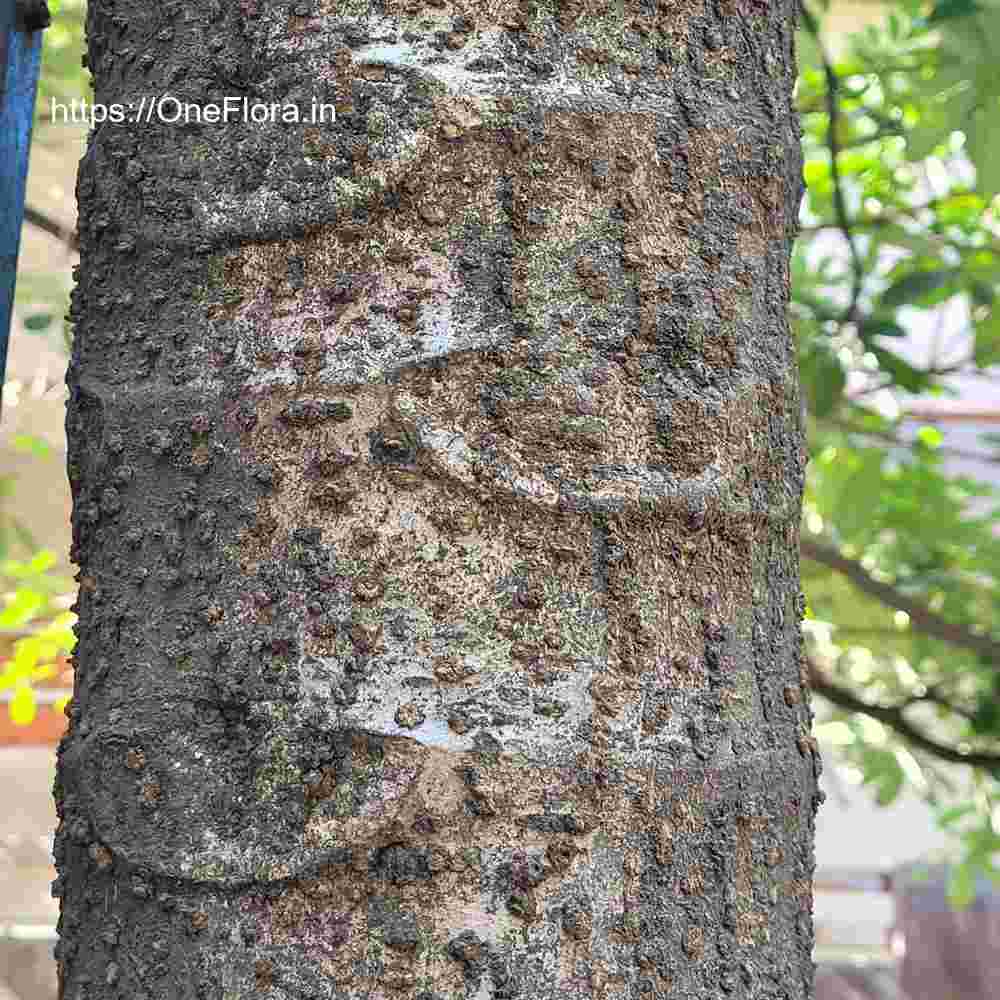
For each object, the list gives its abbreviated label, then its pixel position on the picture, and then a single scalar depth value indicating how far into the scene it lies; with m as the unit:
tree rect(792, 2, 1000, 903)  2.49
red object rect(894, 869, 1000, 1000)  6.14
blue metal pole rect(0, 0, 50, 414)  1.19
